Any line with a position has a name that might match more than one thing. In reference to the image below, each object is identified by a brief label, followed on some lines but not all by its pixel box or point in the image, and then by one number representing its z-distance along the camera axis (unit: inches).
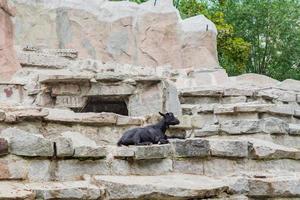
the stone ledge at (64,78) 689.1
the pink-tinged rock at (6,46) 822.2
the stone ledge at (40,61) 879.7
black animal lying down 321.8
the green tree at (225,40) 1534.9
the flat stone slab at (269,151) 335.4
